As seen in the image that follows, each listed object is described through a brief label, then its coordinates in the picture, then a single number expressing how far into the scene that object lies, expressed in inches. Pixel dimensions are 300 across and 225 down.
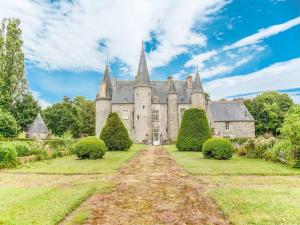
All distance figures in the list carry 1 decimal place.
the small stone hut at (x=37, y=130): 1541.6
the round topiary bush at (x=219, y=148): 632.4
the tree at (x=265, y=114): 1936.5
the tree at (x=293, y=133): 492.1
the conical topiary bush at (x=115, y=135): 939.3
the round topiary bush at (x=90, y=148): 660.1
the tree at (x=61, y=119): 2003.0
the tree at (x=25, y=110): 1550.2
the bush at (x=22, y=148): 602.5
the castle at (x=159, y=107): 1566.2
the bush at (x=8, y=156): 496.7
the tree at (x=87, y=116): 2225.8
